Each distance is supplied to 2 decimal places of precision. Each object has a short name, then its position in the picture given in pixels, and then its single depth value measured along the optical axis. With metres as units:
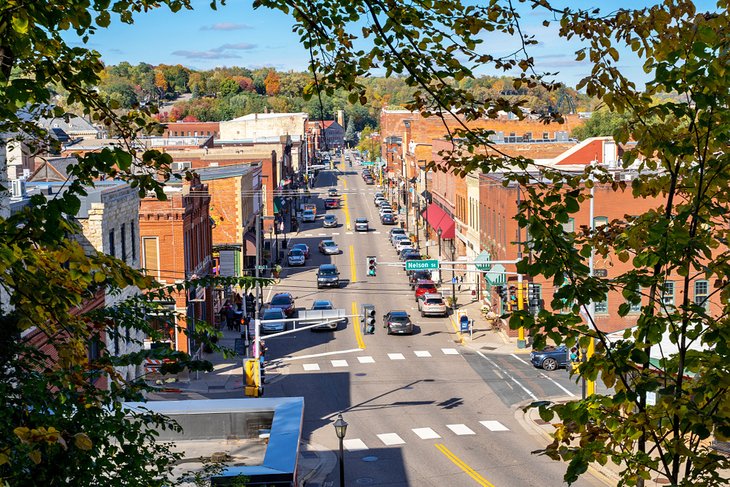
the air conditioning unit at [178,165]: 72.33
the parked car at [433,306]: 60.28
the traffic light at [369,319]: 46.19
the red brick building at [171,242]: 48.19
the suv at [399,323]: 54.78
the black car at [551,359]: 46.53
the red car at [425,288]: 64.31
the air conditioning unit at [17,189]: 29.83
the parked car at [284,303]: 58.34
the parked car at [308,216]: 116.19
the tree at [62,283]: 7.51
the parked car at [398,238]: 88.41
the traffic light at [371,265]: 56.11
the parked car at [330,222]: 107.94
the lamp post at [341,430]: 26.55
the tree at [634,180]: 7.75
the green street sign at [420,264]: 48.78
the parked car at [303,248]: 83.44
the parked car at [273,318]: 54.24
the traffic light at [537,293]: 47.47
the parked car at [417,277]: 71.06
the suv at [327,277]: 68.81
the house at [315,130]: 186.00
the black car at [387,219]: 111.06
